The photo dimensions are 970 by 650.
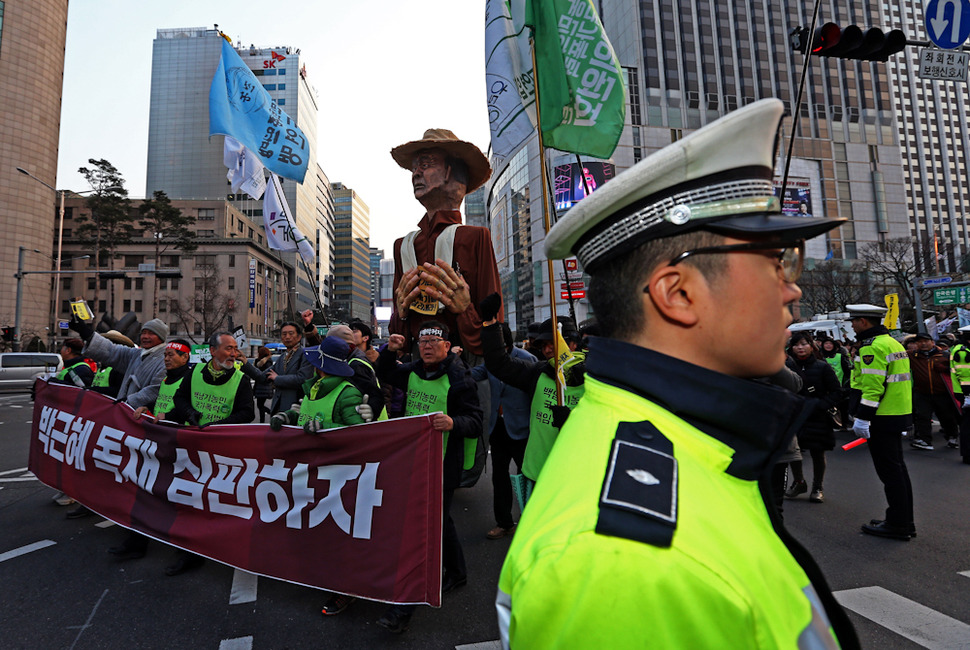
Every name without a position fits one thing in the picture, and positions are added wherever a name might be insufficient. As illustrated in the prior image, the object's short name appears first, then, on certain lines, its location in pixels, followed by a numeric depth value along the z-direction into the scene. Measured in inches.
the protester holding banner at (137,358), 199.5
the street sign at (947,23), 246.5
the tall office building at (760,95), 2100.1
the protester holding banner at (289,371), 234.7
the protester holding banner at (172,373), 185.7
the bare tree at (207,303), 2087.8
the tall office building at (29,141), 1729.8
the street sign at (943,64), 260.8
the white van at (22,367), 712.4
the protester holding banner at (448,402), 136.9
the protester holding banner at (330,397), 142.9
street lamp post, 1921.1
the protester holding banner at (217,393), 178.9
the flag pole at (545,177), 119.8
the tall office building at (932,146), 3882.9
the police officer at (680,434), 23.8
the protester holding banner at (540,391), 155.8
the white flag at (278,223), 265.4
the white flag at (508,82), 164.1
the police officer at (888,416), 170.4
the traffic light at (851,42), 195.8
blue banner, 230.4
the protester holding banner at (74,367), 252.1
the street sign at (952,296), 906.1
